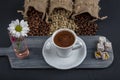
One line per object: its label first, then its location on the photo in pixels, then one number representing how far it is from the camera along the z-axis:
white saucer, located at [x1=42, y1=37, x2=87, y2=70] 0.91
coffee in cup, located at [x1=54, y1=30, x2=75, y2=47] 0.87
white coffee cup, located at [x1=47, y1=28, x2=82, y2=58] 0.86
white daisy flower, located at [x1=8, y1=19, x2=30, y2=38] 0.81
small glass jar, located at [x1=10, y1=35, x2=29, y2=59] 0.87
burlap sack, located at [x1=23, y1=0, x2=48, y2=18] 0.98
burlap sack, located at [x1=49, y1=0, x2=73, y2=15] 0.98
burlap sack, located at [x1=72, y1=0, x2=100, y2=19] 0.98
